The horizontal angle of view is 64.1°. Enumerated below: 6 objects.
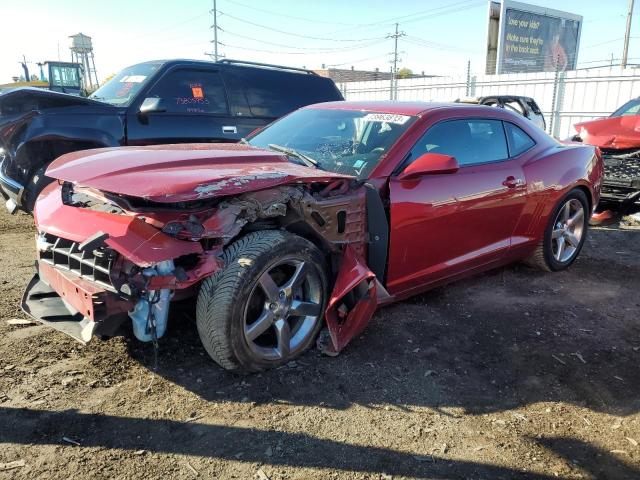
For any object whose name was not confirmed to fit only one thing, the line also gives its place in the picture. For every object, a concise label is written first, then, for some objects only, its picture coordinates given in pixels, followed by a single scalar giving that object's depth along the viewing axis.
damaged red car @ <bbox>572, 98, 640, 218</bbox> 7.20
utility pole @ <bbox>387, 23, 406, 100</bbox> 21.18
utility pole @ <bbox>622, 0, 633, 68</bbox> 31.16
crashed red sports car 2.62
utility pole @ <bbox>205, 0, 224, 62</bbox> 47.53
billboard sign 27.47
